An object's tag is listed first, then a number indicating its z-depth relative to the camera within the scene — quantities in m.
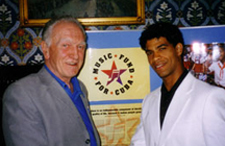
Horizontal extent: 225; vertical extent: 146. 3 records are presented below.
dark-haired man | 0.96
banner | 1.50
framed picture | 1.49
